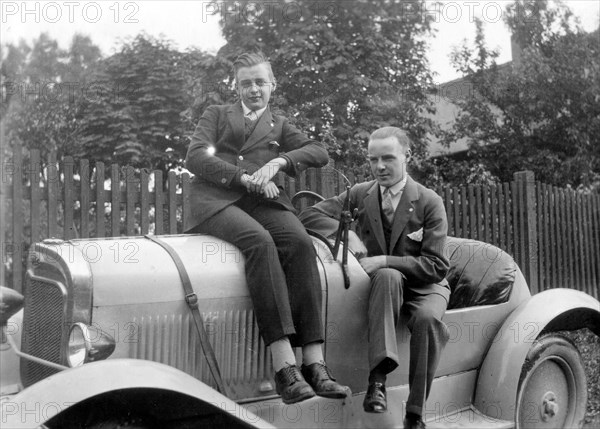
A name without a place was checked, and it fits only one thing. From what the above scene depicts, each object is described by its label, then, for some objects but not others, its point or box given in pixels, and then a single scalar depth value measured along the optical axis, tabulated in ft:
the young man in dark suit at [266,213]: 10.32
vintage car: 8.54
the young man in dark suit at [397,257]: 11.27
